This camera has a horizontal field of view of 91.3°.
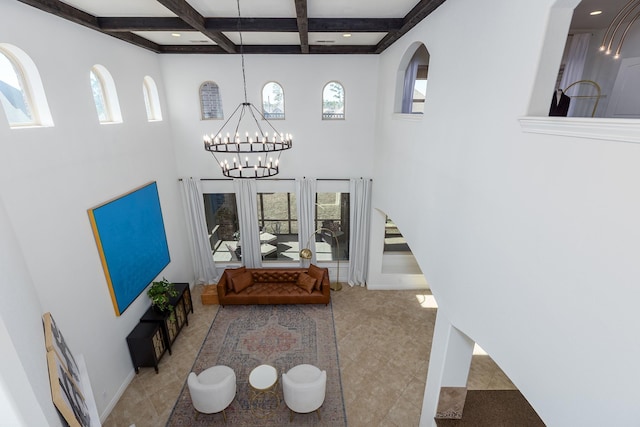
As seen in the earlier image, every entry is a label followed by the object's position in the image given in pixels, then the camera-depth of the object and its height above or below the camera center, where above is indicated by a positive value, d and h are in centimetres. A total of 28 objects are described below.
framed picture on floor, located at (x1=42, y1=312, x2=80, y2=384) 258 -207
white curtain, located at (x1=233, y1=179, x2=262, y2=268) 780 -270
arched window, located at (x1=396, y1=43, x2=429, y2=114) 549 +59
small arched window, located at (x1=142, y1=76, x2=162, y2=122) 659 +22
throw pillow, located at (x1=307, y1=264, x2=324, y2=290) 764 -386
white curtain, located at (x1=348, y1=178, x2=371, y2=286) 777 -295
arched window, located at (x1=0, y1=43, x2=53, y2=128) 359 +22
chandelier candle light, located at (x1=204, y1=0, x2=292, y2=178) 727 -51
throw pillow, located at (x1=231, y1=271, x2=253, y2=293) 751 -395
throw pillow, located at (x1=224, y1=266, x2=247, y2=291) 754 -381
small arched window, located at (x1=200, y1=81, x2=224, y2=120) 721 +19
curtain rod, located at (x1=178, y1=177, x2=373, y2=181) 773 -162
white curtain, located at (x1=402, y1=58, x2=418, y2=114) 558 +45
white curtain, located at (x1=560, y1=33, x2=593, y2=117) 420 +61
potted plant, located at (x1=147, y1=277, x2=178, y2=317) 588 -335
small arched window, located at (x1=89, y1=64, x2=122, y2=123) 505 +24
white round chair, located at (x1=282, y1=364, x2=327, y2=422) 462 -400
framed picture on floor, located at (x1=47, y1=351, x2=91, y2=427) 206 -198
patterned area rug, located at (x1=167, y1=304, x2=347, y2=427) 489 -451
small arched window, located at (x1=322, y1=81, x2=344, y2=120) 730 +22
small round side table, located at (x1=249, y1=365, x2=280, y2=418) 493 -449
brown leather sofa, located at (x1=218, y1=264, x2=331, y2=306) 740 -413
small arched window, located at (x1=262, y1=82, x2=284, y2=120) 723 +21
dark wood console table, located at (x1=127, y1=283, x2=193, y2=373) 550 -392
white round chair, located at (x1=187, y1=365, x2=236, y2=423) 462 -401
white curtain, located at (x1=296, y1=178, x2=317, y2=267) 777 -232
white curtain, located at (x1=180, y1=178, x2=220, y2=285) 773 -306
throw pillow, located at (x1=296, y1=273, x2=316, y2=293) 757 -400
